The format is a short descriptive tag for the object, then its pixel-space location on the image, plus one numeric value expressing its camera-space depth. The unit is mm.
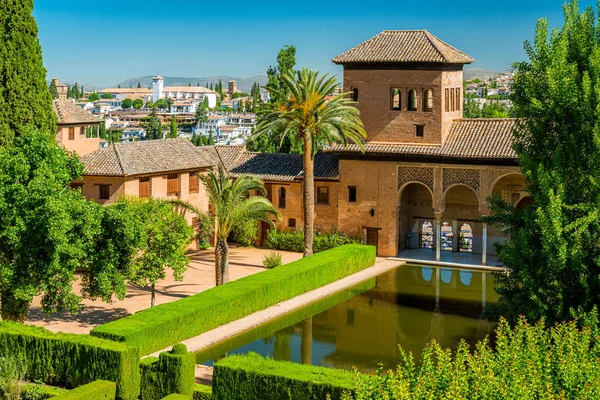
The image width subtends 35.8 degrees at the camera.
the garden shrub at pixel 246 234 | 41156
